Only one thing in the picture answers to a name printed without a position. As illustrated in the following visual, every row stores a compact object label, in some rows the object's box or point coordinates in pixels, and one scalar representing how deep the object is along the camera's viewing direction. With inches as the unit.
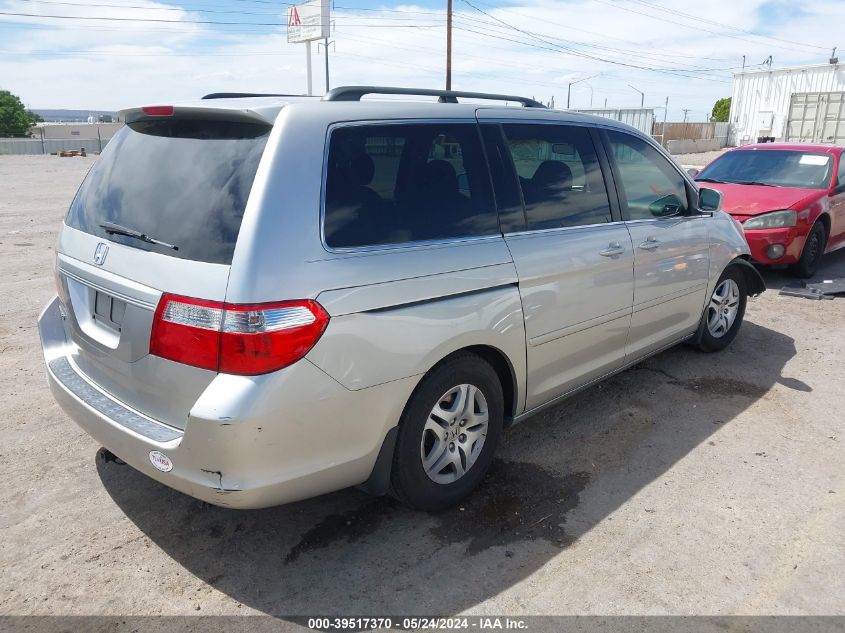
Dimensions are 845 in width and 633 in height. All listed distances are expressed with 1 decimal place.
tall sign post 2155.5
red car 301.1
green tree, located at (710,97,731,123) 2697.8
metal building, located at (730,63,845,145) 854.8
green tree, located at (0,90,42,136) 3260.3
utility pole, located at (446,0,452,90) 1325.0
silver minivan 96.2
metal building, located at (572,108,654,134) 1437.0
